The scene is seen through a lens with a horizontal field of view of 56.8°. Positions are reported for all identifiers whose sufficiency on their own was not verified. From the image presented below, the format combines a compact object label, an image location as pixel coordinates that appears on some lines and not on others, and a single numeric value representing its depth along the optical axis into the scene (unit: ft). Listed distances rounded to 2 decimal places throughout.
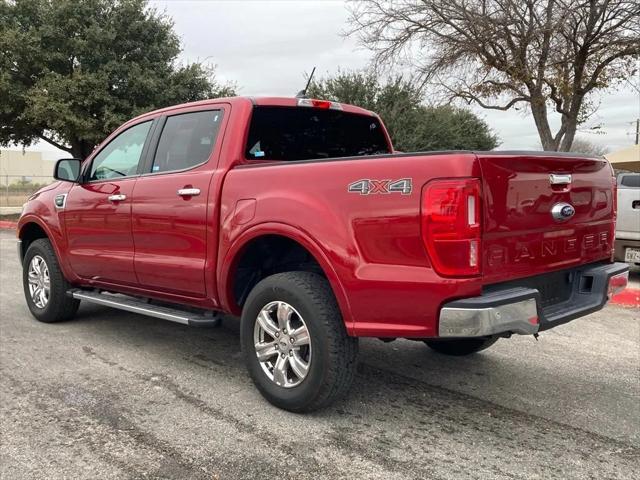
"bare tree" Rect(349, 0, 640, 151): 42.27
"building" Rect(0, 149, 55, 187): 254.96
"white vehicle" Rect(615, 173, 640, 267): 26.97
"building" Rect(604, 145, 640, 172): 51.31
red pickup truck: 9.50
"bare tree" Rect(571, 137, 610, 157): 162.30
